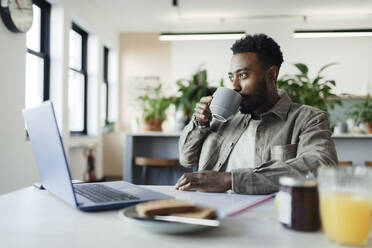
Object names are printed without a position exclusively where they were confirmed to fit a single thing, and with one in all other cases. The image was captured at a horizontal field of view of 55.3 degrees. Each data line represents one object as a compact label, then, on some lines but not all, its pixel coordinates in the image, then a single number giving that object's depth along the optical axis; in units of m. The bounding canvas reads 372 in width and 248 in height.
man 1.31
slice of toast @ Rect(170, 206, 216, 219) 0.64
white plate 0.60
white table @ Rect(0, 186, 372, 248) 0.60
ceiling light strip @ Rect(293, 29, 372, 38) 5.38
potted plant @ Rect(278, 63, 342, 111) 3.02
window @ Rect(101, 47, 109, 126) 6.36
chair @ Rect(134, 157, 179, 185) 3.32
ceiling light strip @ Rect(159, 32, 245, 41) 5.42
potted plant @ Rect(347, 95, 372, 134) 3.63
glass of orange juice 0.55
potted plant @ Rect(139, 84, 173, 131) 3.54
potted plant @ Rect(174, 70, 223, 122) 3.38
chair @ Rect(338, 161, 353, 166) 3.10
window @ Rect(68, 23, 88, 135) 5.03
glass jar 0.62
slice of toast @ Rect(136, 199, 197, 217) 0.65
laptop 0.72
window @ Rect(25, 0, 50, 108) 3.78
